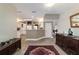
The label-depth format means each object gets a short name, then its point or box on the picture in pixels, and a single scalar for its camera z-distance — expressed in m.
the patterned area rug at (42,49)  2.32
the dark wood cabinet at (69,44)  1.72
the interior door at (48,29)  5.17
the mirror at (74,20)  2.53
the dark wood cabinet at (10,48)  1.48
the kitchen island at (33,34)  4.75
